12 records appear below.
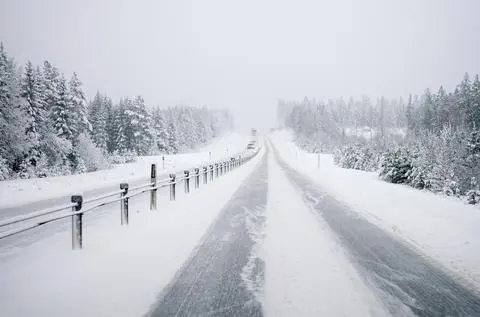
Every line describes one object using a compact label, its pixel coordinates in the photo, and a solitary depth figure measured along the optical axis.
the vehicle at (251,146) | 86.34
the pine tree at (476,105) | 60.38
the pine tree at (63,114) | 34.44
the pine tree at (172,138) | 74.81
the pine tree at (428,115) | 79.62
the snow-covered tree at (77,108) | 36.03
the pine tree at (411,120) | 91.05
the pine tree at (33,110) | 29.78
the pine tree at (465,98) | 61.28
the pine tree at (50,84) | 35.25
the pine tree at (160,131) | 67.50
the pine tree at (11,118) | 23.61
